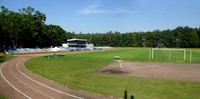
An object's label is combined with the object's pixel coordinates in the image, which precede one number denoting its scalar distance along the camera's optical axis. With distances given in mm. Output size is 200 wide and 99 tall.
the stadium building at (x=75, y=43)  85055
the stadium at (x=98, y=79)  10229
